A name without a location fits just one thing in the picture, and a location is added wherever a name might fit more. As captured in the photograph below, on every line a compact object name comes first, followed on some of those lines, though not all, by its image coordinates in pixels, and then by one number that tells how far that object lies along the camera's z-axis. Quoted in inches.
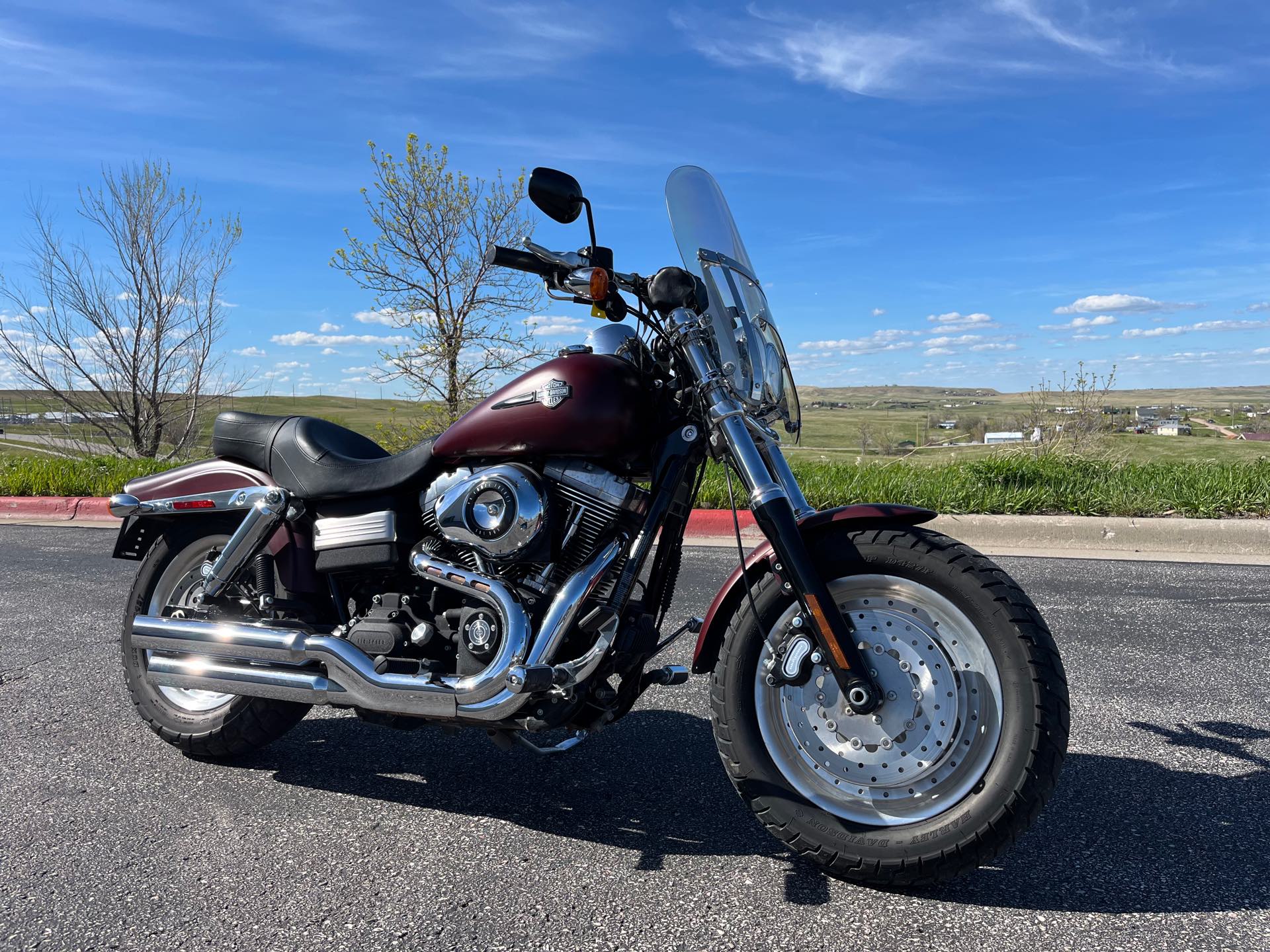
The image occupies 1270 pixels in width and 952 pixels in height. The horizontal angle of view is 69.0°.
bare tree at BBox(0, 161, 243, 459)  601.6
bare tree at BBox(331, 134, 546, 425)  526.3
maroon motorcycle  94.0
